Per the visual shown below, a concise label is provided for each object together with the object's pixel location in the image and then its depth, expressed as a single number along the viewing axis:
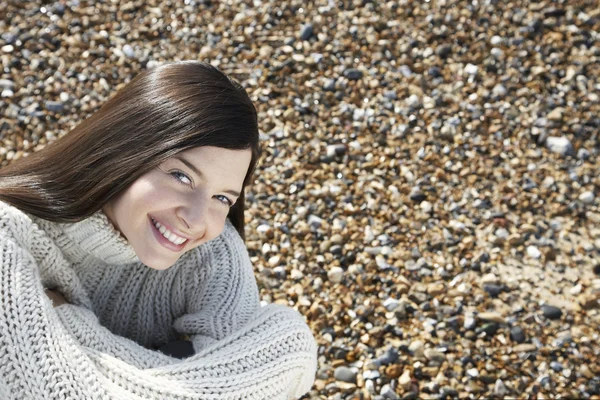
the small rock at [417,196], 3.93
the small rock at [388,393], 3.25
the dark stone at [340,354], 3.36
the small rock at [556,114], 4.23
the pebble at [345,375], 3.29
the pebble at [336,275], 3.61
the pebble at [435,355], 3.35
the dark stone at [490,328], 3.45
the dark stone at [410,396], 3.26
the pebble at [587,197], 3.93
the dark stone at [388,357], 3.34
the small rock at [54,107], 4.20
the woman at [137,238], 2.19
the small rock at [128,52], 4.50
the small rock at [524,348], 3.40
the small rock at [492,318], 3.47
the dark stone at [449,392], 3.27
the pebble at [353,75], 4.43
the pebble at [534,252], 3.73
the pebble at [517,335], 3.43
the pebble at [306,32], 4.62
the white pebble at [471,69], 4.46
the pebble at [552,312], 3.51
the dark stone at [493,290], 3.59
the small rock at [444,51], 4.55
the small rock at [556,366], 3.34
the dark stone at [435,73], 4.45
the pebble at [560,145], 4.12
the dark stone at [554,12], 4.70
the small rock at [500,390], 3.27
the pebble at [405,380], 3.27
